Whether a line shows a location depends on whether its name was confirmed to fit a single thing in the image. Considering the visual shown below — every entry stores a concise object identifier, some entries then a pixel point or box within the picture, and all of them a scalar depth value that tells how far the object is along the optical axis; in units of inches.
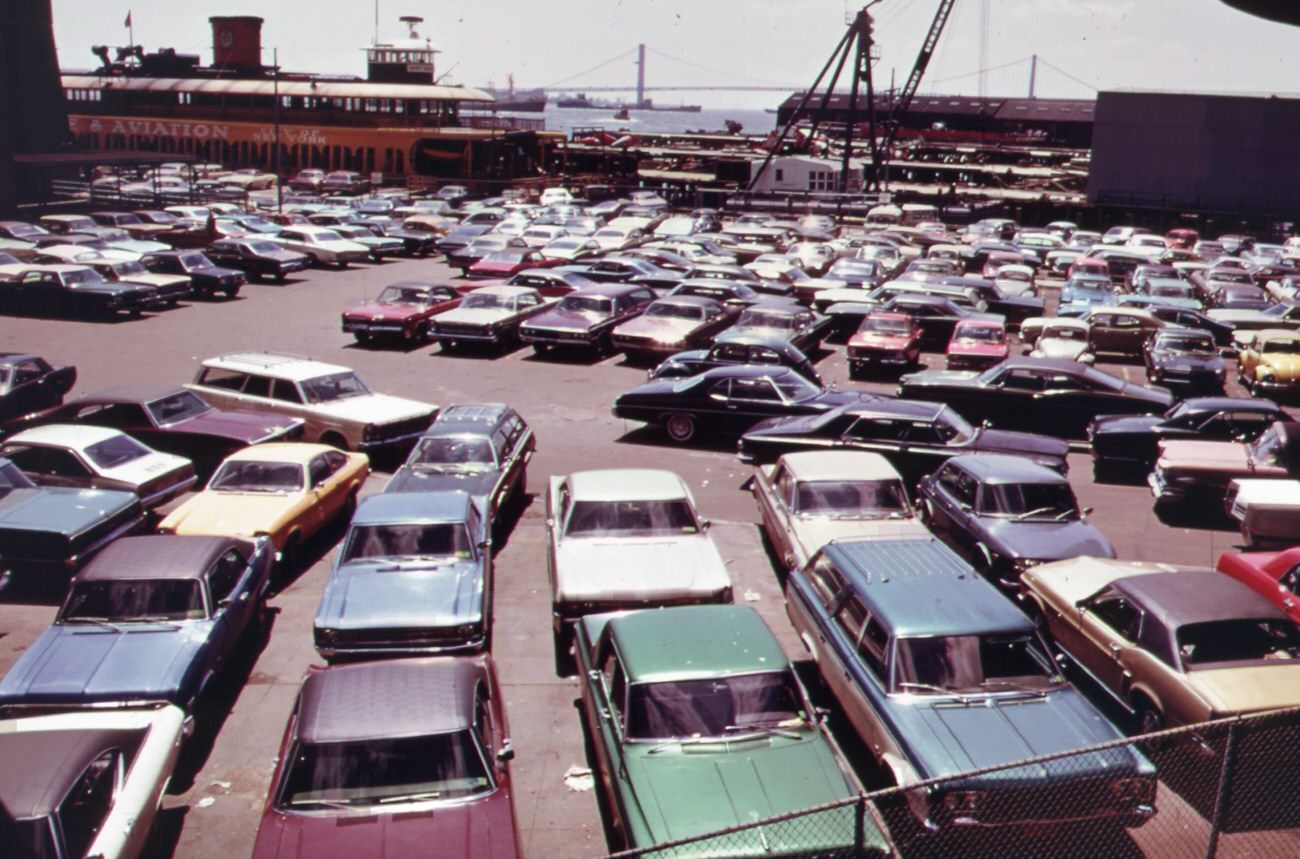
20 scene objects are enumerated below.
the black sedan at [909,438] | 575.8
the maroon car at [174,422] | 597.0
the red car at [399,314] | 959.6
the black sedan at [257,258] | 1315.2
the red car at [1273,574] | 390.6
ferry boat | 2613.2
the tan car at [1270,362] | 842.2
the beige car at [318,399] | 633.6
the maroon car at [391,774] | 250.1
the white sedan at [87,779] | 247.8
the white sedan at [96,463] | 527.5
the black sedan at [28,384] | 701.6
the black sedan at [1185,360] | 824.3
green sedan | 254.7
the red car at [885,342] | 884.6
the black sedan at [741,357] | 785.6
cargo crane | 2726.4
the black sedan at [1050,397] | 692.7
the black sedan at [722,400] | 667.4
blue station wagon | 274.5
